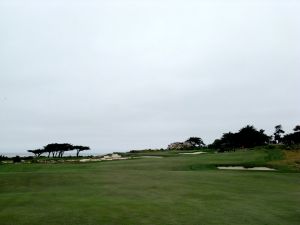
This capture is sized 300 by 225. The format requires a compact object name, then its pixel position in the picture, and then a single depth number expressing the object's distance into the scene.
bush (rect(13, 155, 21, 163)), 60.79
